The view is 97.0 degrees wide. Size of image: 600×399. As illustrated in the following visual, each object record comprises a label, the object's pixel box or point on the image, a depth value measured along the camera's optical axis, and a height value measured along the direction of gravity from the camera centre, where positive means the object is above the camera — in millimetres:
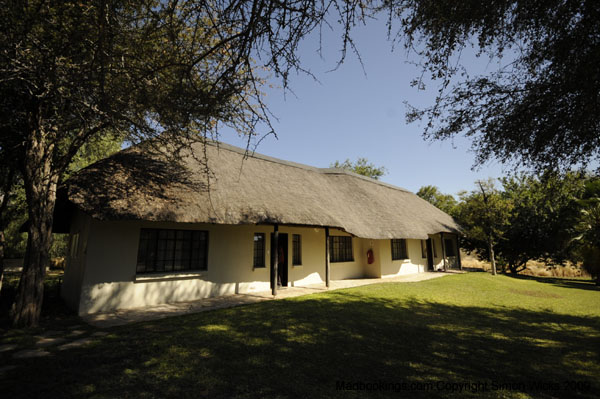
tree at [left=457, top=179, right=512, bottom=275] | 15141 +1911
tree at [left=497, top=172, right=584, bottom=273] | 16828 +1139
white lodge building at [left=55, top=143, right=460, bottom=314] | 7320 +611
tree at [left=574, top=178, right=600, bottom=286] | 14126 +711
